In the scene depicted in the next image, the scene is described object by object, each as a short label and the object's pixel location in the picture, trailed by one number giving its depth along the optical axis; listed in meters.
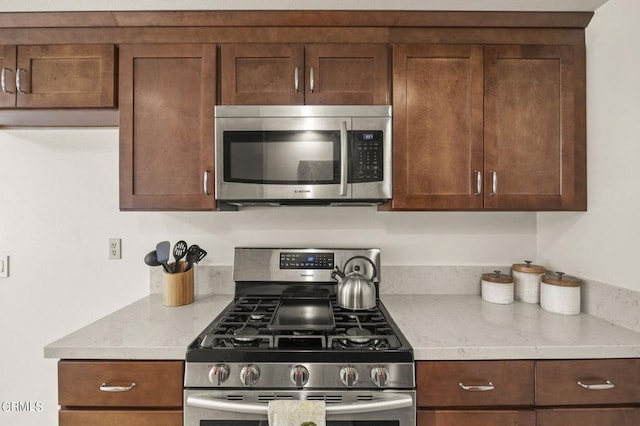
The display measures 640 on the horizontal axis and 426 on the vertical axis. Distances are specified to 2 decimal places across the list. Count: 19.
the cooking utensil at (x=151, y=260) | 1.67
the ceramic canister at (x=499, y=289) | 1.67
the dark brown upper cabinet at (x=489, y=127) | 1.52
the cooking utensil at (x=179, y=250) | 1.69
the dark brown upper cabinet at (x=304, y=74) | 1.52
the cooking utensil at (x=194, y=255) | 1.72
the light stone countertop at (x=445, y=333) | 1.15
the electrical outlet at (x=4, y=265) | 1.89
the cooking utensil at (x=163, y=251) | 1.70
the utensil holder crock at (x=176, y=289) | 1.64
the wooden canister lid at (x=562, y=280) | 1.51
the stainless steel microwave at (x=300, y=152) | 1.49
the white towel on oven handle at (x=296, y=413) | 1.06
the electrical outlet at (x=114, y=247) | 1.90
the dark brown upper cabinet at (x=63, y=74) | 1.52
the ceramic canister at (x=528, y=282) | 1.69
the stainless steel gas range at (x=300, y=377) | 1.11
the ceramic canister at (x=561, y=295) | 1.50
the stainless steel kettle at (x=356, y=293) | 1.50
